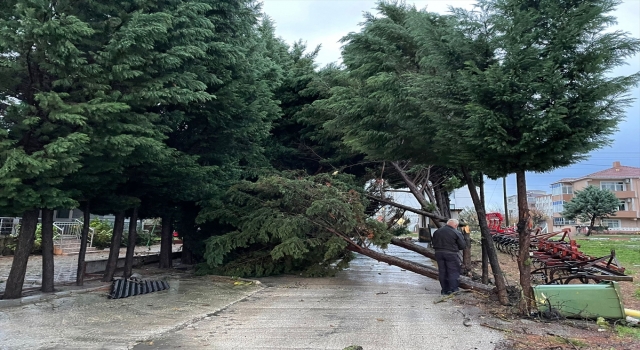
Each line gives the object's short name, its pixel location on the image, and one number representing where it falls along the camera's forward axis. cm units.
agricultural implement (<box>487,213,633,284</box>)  768
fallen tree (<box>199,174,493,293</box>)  1024
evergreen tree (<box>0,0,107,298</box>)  643
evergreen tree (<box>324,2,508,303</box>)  692
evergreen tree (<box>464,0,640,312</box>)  588
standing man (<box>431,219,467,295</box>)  863
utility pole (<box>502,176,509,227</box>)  2897
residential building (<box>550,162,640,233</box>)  5706
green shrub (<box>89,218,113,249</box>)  2012
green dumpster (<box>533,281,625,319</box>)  602
